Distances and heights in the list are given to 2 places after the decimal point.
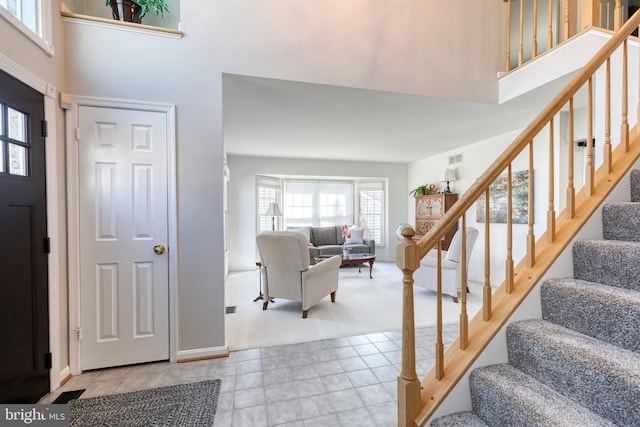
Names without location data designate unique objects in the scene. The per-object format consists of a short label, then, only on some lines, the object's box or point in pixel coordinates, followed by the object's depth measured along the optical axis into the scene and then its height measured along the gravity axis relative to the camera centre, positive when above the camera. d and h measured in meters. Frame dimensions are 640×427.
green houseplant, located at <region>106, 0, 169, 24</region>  2.30 +1.67
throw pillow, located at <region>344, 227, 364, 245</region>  6.49 -0.64
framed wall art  3.99 +0.13
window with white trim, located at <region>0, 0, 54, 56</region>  1.75 +1.25
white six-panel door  2.14 -0.21
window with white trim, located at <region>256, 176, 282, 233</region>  6.32 +0.24
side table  3.88 -1.23
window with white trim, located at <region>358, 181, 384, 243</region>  7.18 +0.03
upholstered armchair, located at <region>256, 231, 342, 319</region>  3.28 -0.74
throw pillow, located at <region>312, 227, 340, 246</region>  6.57 -0.62
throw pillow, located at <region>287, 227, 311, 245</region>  6.34 -0.47
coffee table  5.19 -0.93
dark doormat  1.64 -1.23
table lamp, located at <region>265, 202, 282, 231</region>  5.86 -0.01
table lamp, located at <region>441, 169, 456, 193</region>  5.23 +0.61
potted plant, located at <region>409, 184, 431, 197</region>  5.84 +0.38
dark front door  1.56 -0.22
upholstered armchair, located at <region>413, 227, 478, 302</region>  3.79 -0.81
